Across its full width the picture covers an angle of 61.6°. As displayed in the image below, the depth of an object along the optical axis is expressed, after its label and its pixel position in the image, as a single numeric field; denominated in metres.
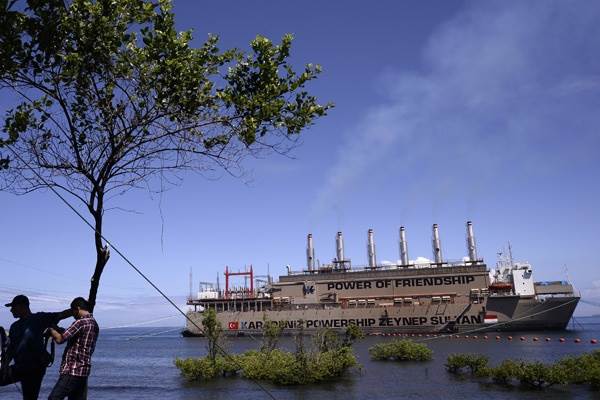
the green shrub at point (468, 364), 23.45
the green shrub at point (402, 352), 32.59
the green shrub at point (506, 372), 20.69
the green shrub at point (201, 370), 25.36
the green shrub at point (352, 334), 23.86
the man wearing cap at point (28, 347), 6.32
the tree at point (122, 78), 7.03
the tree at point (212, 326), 23.55
